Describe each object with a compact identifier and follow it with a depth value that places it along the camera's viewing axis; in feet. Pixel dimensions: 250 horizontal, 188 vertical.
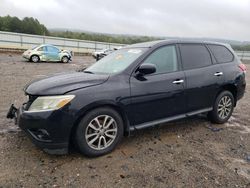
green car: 46.14
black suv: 8.27
